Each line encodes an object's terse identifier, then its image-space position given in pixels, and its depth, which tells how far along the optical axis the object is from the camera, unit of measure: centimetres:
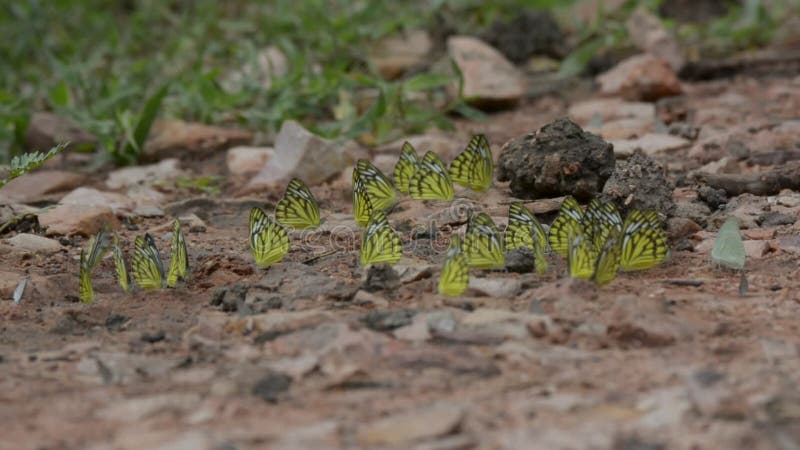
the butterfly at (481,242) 785
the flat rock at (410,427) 525
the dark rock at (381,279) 766
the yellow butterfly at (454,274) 740
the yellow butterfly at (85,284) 790
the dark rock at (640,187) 901
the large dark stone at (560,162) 961
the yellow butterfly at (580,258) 750
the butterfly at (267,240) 860
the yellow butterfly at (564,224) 817
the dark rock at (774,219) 931
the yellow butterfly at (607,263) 737
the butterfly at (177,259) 816
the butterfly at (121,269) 813
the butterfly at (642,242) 775
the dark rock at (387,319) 684
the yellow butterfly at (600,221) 805
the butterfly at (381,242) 825
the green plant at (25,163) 871
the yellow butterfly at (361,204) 926
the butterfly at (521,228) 828
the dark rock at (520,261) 803
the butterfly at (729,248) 805
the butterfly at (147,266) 816
